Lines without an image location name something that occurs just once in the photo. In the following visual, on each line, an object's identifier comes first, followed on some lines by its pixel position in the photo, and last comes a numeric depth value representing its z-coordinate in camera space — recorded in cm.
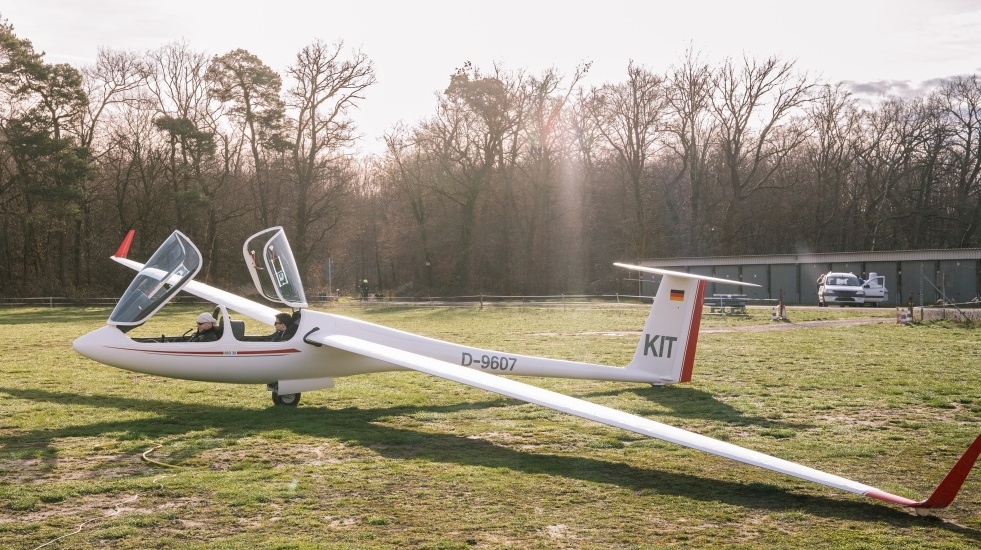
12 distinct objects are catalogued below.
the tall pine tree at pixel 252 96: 5106
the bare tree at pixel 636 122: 5509
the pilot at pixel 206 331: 1157
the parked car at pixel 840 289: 3938
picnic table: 3447
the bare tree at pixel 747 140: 5472
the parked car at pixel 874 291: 4022
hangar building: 4031
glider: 1127
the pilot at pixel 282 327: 1163
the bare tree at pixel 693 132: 5509
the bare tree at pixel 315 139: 5197
